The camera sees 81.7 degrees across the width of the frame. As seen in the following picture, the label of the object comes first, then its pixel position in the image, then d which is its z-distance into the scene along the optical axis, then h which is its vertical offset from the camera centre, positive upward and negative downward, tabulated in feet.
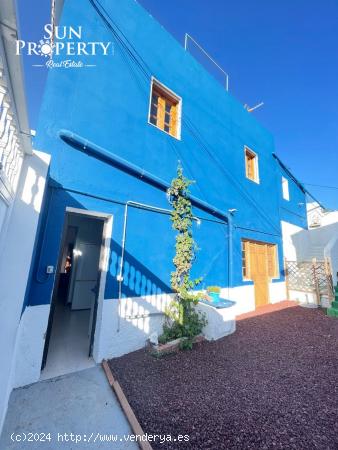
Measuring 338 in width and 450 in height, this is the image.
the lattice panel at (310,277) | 23.07 -0.68
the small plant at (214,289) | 15.52 -1.73
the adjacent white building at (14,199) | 4.17 +2.02
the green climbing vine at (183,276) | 13.43 -0.74
